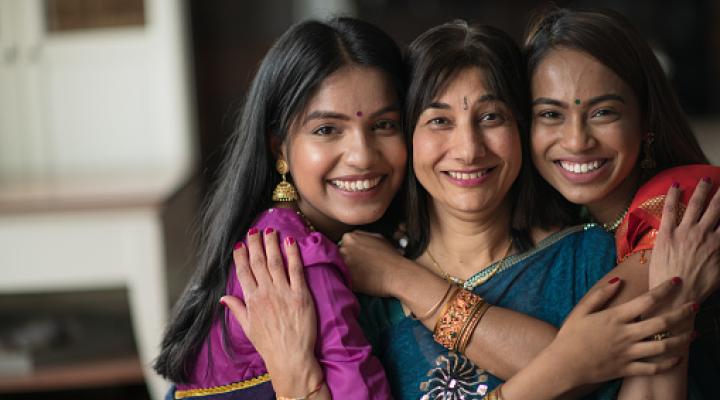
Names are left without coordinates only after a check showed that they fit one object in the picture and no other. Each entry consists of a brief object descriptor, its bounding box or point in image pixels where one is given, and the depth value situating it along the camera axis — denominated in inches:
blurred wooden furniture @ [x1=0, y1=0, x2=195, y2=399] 120.7
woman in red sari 75.9
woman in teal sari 73.3
